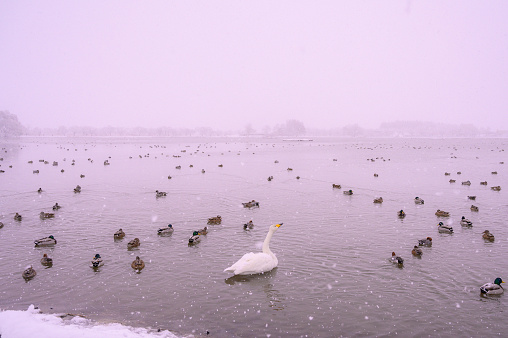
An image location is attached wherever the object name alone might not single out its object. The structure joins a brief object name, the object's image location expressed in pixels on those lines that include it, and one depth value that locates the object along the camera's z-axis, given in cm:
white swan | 1617
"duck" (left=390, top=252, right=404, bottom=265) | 1736
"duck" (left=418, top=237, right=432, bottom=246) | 2002
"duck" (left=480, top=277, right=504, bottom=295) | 1431
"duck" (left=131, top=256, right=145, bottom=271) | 1695
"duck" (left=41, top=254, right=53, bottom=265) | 1750
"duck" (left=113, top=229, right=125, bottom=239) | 2112
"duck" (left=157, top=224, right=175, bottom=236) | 2206
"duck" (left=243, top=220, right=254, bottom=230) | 2339
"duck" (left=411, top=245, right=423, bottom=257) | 1850
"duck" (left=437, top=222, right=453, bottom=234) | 2252
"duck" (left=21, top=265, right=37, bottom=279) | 1591
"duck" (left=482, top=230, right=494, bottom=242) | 2084
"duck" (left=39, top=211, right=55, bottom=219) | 2580
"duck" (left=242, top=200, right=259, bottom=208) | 2975
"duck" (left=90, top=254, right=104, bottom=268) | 1689
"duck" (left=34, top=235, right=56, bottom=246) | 1983
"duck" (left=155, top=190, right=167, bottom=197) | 3432
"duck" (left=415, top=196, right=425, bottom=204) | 3108
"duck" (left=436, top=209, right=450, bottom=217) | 2642
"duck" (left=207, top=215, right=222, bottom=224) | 2446
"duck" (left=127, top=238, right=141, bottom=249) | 1972
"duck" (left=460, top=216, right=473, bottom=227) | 2359
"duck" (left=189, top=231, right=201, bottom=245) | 2045
